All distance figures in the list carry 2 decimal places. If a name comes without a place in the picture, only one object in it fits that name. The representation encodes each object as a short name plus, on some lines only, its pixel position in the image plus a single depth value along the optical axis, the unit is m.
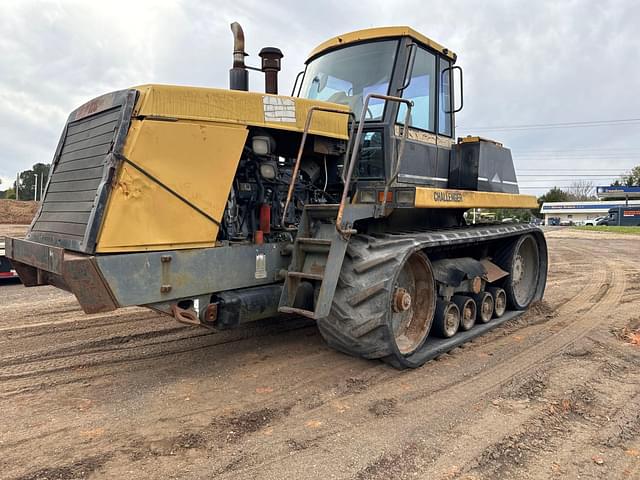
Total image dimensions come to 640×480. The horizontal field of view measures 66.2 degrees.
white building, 67.81
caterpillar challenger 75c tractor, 3.47
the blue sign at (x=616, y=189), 71.38
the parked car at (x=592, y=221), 60.08
